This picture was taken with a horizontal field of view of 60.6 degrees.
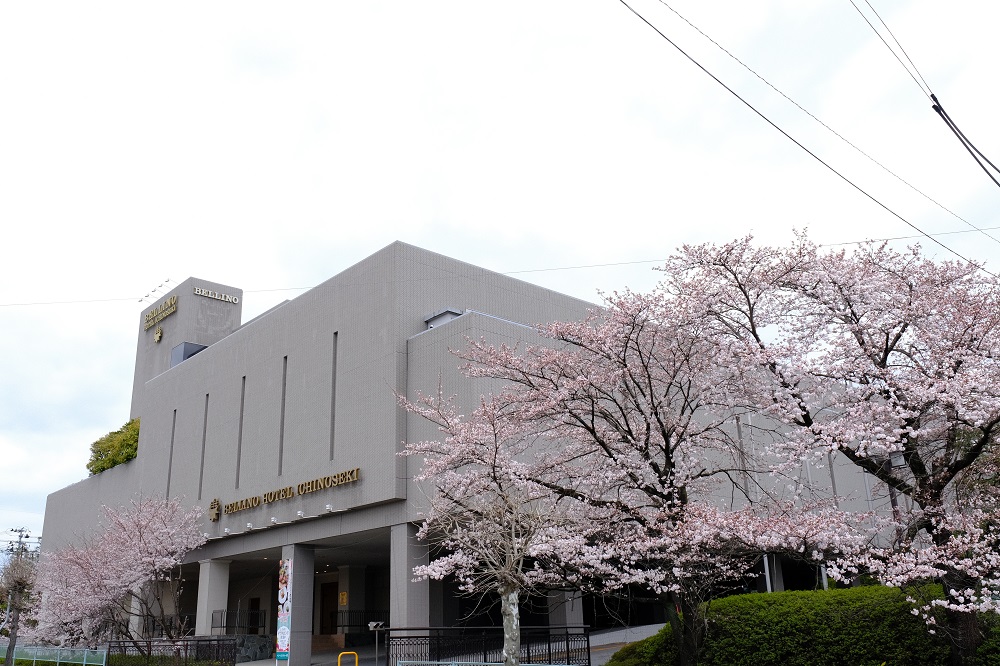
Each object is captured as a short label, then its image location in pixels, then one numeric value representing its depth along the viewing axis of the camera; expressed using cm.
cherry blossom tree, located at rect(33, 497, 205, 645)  3306
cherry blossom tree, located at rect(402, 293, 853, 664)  1516
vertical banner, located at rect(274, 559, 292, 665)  2884
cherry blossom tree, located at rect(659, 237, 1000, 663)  1273
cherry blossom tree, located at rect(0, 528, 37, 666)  3076
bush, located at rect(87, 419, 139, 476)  4600
